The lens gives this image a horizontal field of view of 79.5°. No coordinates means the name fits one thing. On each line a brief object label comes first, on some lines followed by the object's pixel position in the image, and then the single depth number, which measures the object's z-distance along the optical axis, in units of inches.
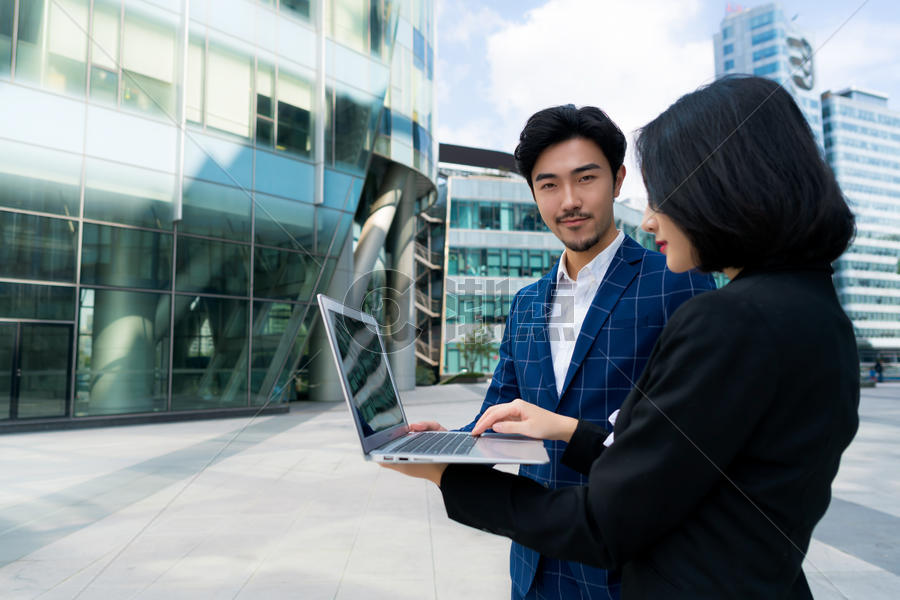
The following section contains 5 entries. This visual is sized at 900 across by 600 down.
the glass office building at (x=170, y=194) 446.9
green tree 1427.2
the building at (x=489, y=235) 1529.3
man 61.7
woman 30.2
